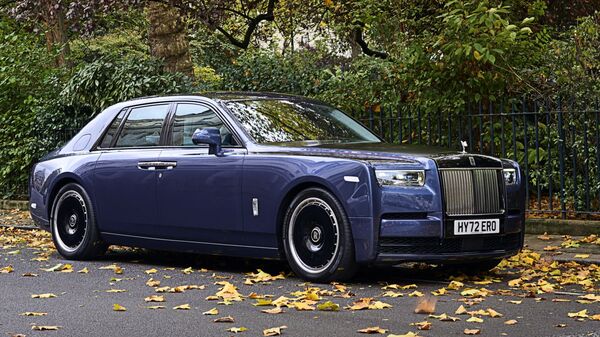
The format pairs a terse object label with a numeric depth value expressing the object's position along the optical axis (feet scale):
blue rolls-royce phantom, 32.09
